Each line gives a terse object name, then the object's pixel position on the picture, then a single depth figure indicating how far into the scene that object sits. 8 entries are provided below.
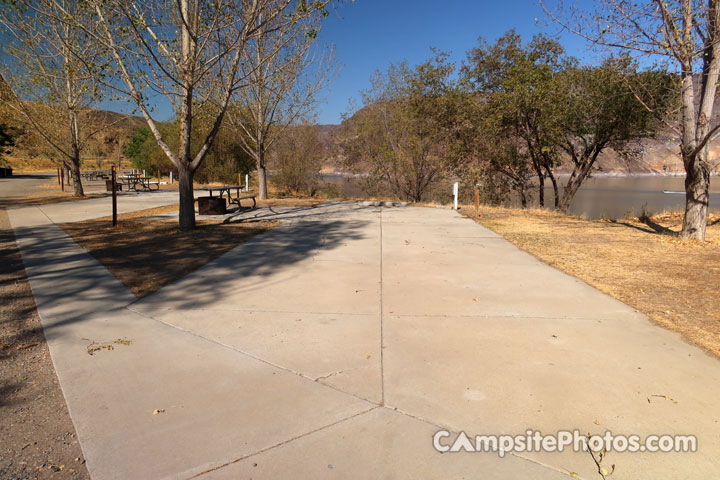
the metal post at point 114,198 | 9.87
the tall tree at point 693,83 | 8.11
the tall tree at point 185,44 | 8.59
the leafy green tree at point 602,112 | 13.38
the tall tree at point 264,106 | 15.30
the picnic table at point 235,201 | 13.55
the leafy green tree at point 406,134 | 19.25
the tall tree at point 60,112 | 15.27
